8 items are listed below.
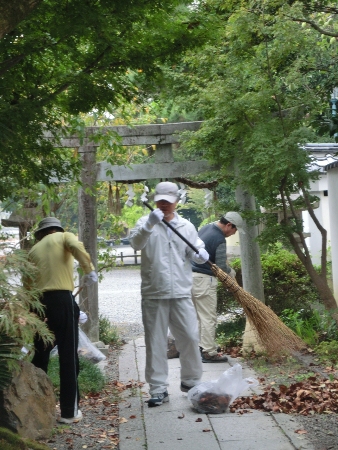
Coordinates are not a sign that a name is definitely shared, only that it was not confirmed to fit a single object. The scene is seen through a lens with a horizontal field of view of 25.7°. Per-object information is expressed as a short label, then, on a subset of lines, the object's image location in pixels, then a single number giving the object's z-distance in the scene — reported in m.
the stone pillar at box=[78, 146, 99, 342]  10.78
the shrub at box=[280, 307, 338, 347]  9.77
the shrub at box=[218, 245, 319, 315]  11.65
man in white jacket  6.94
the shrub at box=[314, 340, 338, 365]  8.80
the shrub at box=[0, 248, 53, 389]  5.35
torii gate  10.78
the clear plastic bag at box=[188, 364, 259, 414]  6.52
